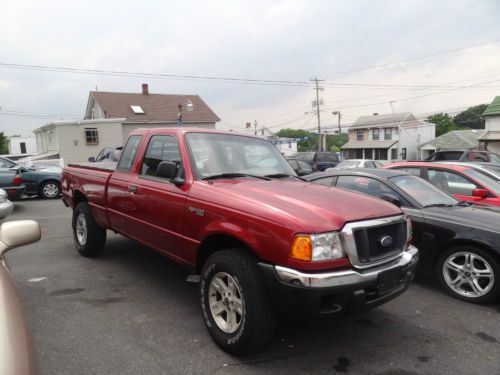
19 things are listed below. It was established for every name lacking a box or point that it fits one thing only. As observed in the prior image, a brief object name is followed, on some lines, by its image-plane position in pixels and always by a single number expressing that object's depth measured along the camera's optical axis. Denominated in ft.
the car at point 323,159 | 83.46
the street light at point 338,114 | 205.83
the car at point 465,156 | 50.09
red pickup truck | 8.71
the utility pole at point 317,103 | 171.61
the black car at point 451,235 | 13.75
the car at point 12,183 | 34.55
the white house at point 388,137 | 167.12
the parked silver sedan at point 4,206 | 23.15
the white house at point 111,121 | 91.61
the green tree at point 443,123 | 227.81
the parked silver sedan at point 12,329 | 4.91
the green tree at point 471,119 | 266.57
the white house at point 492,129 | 90.68
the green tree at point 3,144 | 170.30
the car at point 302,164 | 60.09
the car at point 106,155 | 43.55
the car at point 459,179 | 20.49
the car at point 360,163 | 69.36
